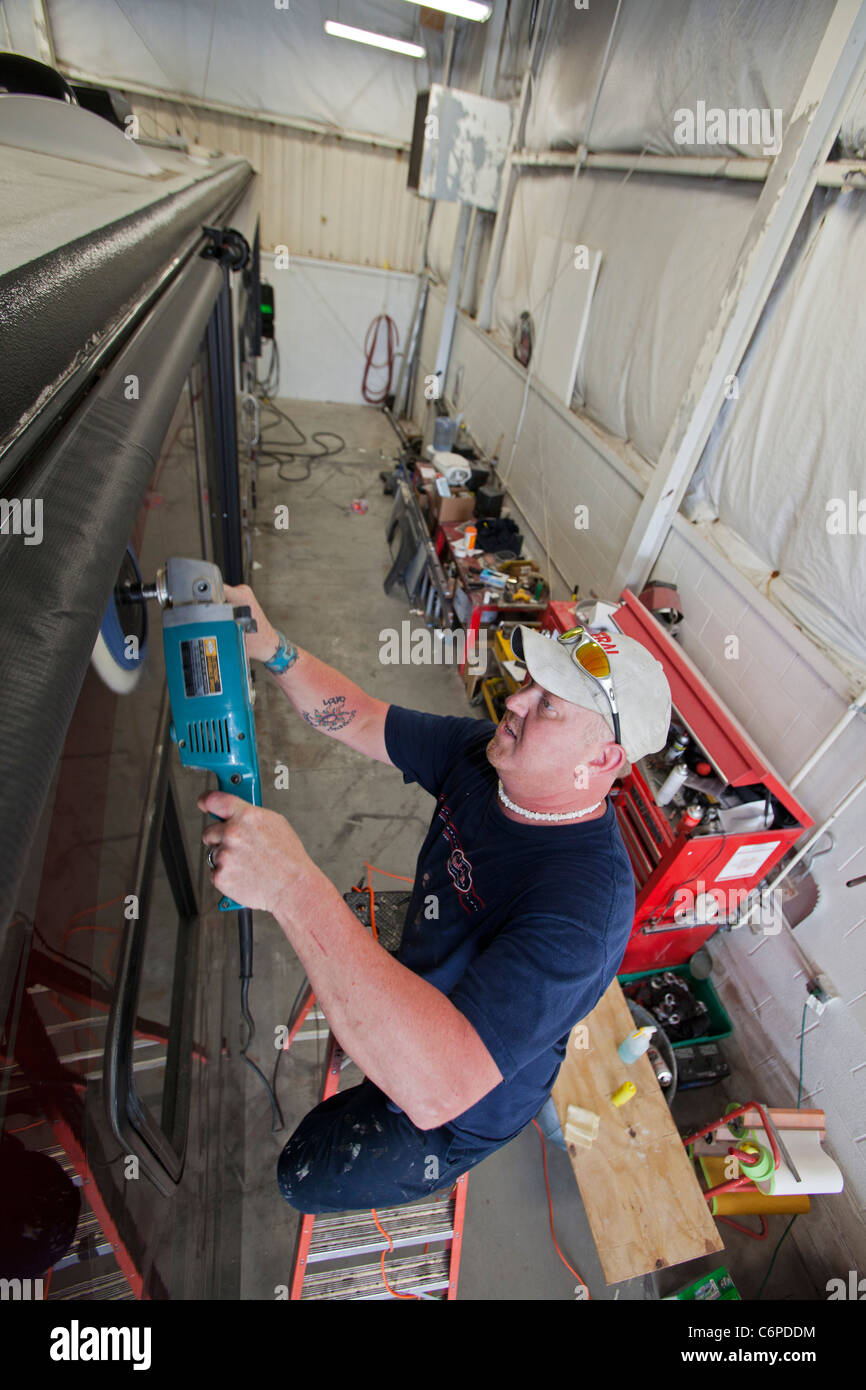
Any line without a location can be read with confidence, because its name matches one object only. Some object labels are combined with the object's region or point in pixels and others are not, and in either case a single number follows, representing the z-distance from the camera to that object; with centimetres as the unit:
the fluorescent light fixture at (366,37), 689
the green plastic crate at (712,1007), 291
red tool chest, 253
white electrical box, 630
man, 111
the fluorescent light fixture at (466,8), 551
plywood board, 197
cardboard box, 545
